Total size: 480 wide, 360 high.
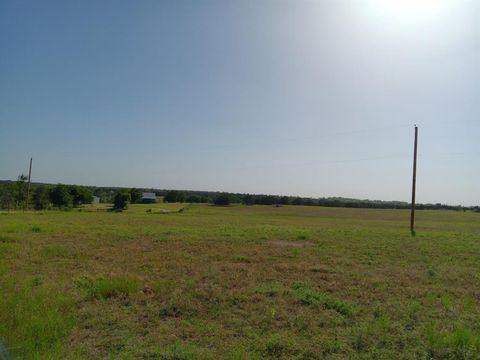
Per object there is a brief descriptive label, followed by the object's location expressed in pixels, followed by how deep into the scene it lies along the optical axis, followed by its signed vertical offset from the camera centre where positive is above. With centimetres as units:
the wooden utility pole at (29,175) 4819 +35
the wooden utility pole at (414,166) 2634 +320
